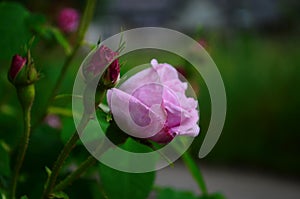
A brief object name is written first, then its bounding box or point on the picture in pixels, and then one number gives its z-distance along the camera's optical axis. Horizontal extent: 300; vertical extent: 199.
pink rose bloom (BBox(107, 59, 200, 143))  0.52
